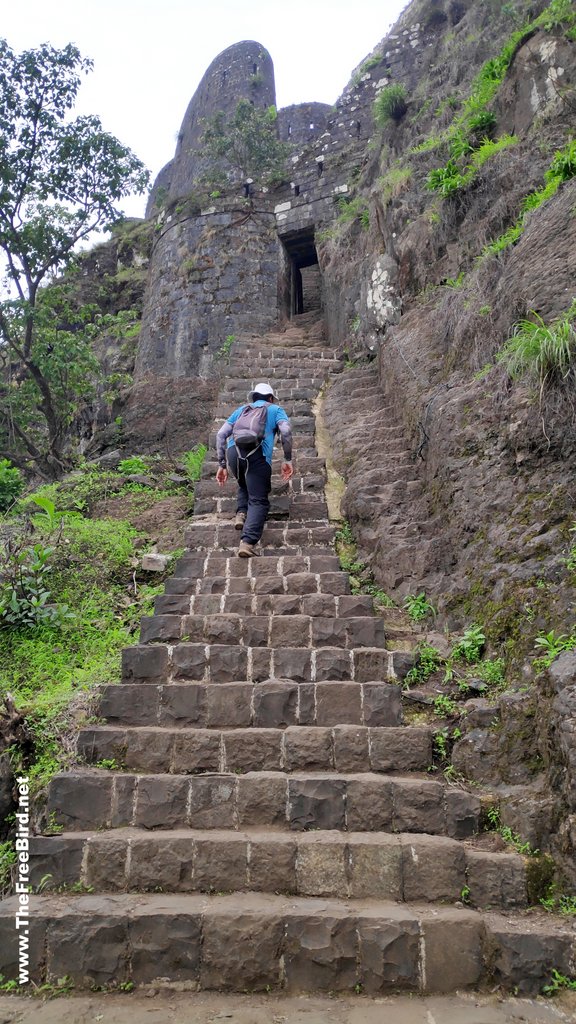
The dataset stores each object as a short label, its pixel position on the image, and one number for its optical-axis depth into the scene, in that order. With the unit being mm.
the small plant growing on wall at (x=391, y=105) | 10773
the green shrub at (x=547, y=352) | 3978
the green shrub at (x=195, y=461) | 7390
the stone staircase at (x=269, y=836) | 2521
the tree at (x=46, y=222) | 9570
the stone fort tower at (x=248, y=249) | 11789
